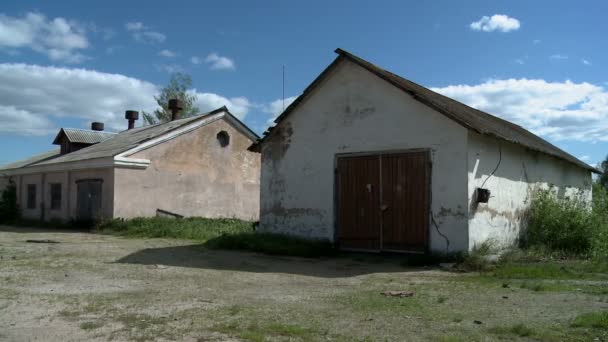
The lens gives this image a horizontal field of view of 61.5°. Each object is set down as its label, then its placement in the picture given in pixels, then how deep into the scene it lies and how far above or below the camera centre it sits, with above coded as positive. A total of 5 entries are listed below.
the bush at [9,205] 26.51 -0.38
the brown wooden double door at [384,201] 10.96 +0.02
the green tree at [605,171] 40.63 +2.74
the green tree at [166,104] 44.66 +8.49
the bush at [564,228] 11.67 -0.55
